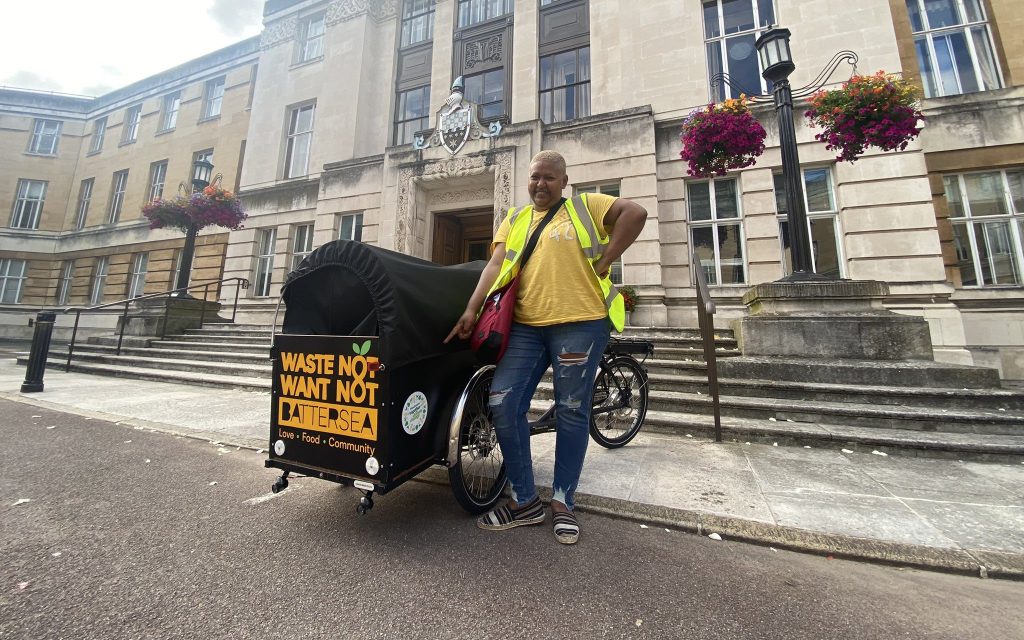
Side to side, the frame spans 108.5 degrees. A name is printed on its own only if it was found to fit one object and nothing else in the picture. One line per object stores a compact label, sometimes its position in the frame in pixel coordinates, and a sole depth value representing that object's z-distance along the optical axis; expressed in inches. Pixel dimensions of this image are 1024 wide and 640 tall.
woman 84.6
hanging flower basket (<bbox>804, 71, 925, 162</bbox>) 223.5
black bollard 238.2
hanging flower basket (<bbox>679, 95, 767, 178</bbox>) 249.1
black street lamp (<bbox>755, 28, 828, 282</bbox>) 223.3
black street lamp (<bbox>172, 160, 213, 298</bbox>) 416.2
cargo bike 78.9
